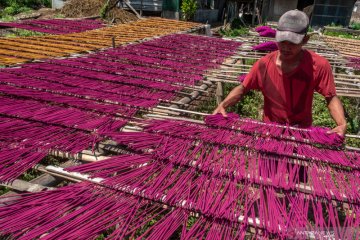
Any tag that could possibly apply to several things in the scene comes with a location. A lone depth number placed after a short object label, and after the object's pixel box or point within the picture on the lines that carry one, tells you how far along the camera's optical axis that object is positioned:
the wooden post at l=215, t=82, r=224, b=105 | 5.43
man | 2.45
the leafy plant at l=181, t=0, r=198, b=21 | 19.83
